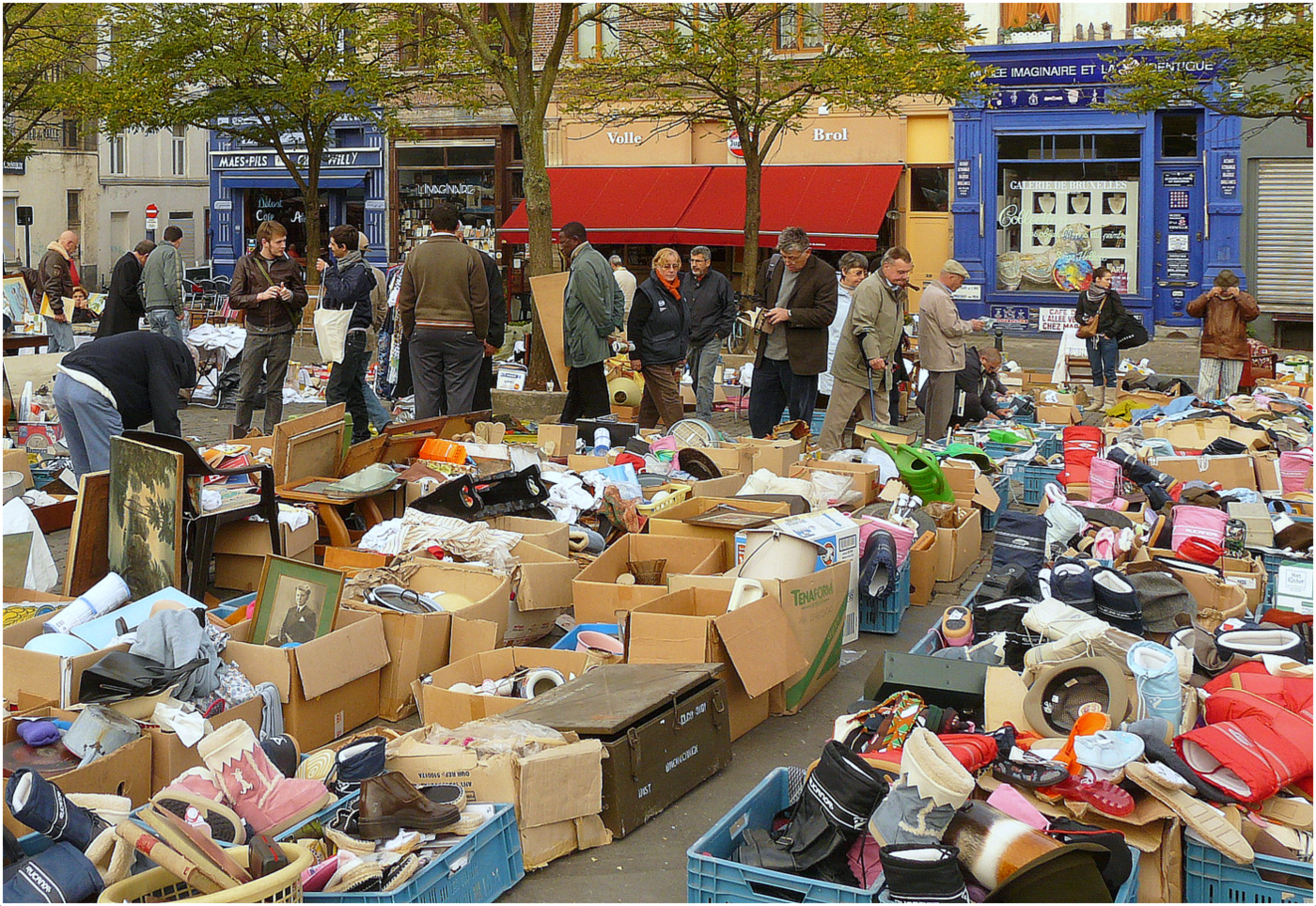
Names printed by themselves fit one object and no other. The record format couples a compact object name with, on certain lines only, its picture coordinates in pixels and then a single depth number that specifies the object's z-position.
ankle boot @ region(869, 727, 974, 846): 3.73
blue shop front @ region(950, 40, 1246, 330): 22.14
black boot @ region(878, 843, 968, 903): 3.51
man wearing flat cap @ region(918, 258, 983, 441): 10.92
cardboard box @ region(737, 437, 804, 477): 8.87
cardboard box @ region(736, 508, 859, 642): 6.22
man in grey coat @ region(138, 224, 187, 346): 13.59
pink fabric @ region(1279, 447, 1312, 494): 8.93
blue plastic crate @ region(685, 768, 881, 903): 3.64
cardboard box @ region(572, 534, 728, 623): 6.05
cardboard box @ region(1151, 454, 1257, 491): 8.64
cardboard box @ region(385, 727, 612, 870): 4.18
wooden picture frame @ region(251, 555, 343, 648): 5.55
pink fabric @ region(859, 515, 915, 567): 6.96
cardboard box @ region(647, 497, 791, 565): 6.76
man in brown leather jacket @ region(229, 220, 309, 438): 11.16
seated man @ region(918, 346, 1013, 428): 11.95
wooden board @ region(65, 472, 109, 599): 6.46
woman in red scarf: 10.59
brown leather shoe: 3.89
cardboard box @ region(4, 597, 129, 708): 4.79
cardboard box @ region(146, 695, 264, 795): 4.49
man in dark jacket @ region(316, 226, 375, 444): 10.35
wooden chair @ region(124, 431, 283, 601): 6.50
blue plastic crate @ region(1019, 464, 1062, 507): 9.92
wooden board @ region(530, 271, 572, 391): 11.85
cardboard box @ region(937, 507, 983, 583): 7.60
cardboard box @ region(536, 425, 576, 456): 9.38
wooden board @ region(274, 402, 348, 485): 7.68
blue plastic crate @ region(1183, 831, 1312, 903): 3.81
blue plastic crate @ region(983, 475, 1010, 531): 9.02
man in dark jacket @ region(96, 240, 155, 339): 13.25
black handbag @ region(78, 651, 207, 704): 4.68
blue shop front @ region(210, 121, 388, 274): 29.41
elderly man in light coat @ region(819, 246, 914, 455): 10.07
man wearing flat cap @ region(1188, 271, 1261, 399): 13.93
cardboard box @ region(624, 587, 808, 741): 5.22
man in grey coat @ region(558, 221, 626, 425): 10.50
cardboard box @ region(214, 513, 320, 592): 6.95
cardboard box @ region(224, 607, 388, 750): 5.06
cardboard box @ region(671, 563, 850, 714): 5.61
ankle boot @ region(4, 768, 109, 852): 3.67
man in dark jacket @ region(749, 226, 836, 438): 10.13
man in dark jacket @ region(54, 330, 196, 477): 7.28
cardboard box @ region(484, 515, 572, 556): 6.92
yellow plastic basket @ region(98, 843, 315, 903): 3.41
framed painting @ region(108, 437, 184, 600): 6.22
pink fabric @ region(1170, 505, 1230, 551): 6.98
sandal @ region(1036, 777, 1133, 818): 3.96
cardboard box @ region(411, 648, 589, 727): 4.93
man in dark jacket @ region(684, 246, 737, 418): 12.24
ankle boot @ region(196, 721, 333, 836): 4.02
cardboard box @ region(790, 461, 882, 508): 8.15
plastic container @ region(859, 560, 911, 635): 6.84
